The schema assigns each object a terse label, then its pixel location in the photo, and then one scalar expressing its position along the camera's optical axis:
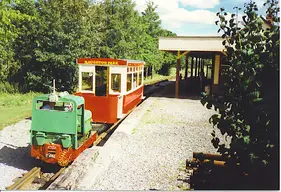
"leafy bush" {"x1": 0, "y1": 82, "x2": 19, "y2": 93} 17.75
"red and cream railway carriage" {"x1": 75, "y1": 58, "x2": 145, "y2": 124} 10.28
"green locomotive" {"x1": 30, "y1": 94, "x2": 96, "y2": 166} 6.66
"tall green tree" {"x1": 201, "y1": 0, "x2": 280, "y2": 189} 3.25
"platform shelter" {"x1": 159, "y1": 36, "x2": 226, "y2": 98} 15.73
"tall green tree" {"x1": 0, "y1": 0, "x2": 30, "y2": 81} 15.75
